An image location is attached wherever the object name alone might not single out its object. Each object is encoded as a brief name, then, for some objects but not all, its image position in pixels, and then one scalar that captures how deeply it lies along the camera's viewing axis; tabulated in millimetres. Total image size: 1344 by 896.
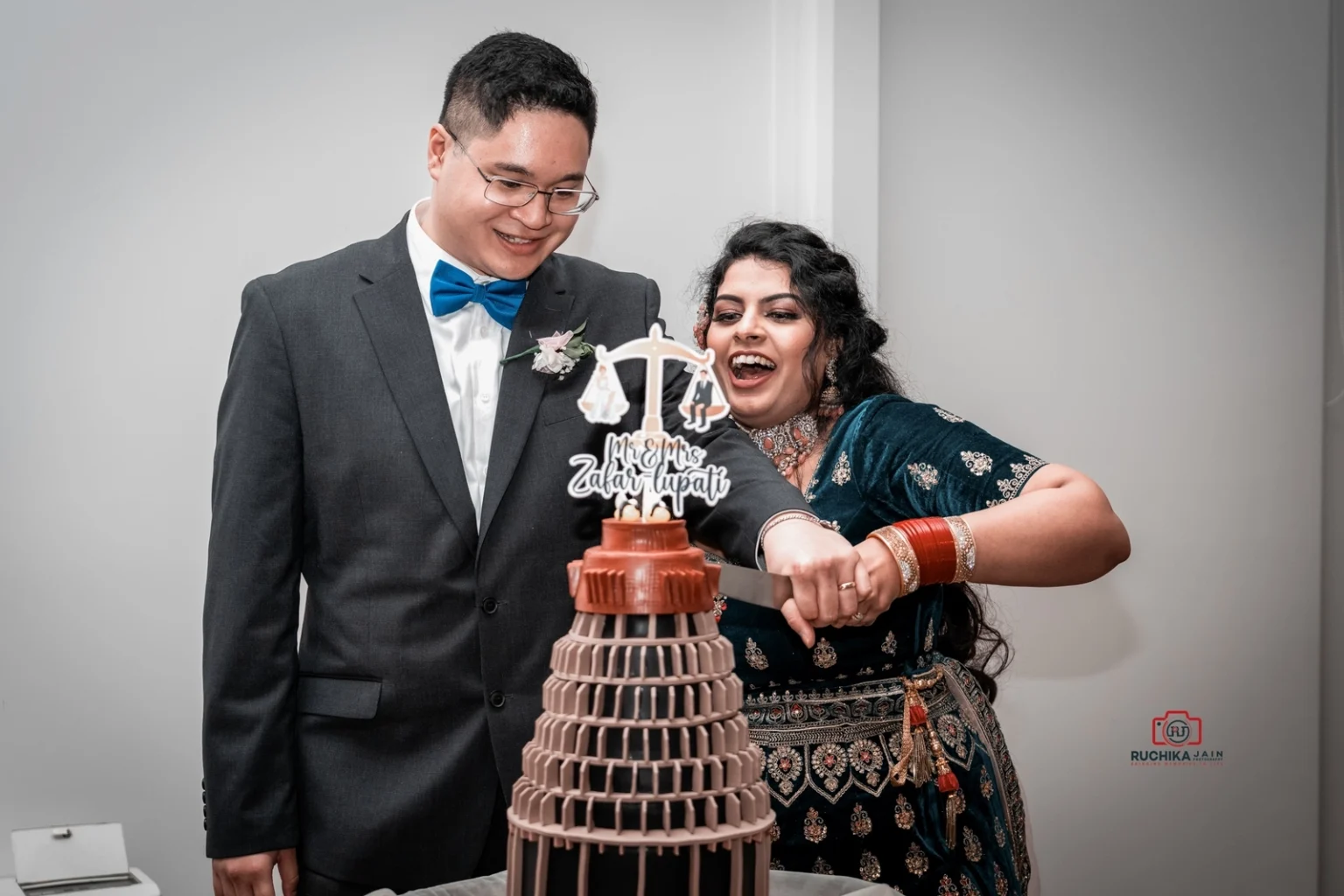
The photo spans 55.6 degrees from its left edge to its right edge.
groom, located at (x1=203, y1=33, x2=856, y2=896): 1876
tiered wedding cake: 1260
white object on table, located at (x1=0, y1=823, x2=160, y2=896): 2586
